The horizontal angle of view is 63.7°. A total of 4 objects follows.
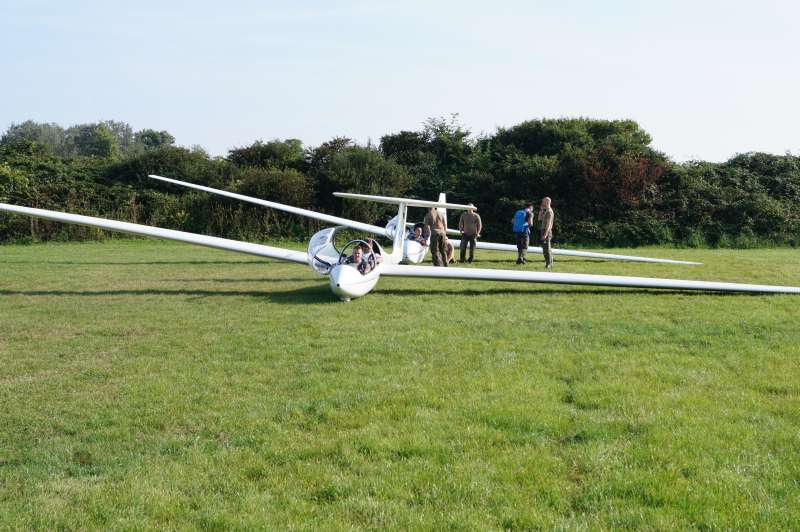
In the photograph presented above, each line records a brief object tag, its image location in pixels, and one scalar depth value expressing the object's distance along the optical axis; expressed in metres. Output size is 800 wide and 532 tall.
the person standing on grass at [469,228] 17.33
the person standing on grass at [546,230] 15.14
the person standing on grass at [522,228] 17.33
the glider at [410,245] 17.00
